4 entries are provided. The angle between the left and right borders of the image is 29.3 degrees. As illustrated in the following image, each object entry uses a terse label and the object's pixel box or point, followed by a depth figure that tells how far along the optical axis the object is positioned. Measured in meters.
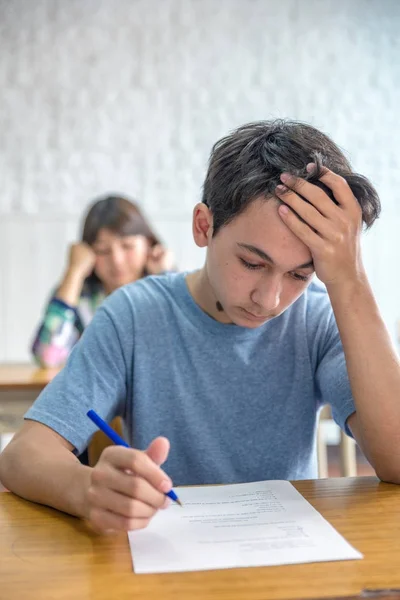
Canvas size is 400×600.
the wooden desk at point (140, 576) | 0.72
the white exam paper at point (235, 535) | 0.79
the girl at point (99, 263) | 3.04
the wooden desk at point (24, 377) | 2.39
